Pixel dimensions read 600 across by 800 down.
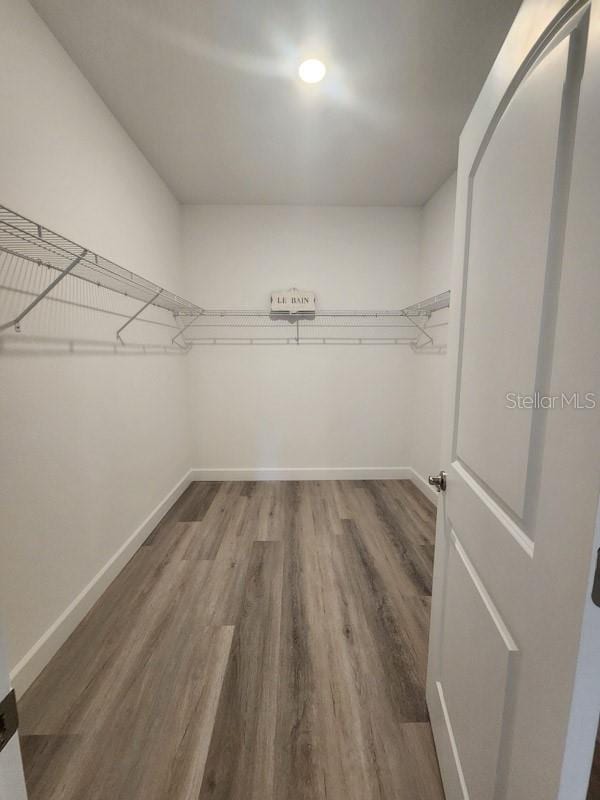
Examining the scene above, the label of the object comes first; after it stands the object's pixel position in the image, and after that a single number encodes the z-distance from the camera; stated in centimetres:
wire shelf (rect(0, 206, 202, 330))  119
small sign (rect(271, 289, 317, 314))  292
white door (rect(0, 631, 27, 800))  42
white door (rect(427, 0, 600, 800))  43
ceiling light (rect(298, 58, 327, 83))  147
